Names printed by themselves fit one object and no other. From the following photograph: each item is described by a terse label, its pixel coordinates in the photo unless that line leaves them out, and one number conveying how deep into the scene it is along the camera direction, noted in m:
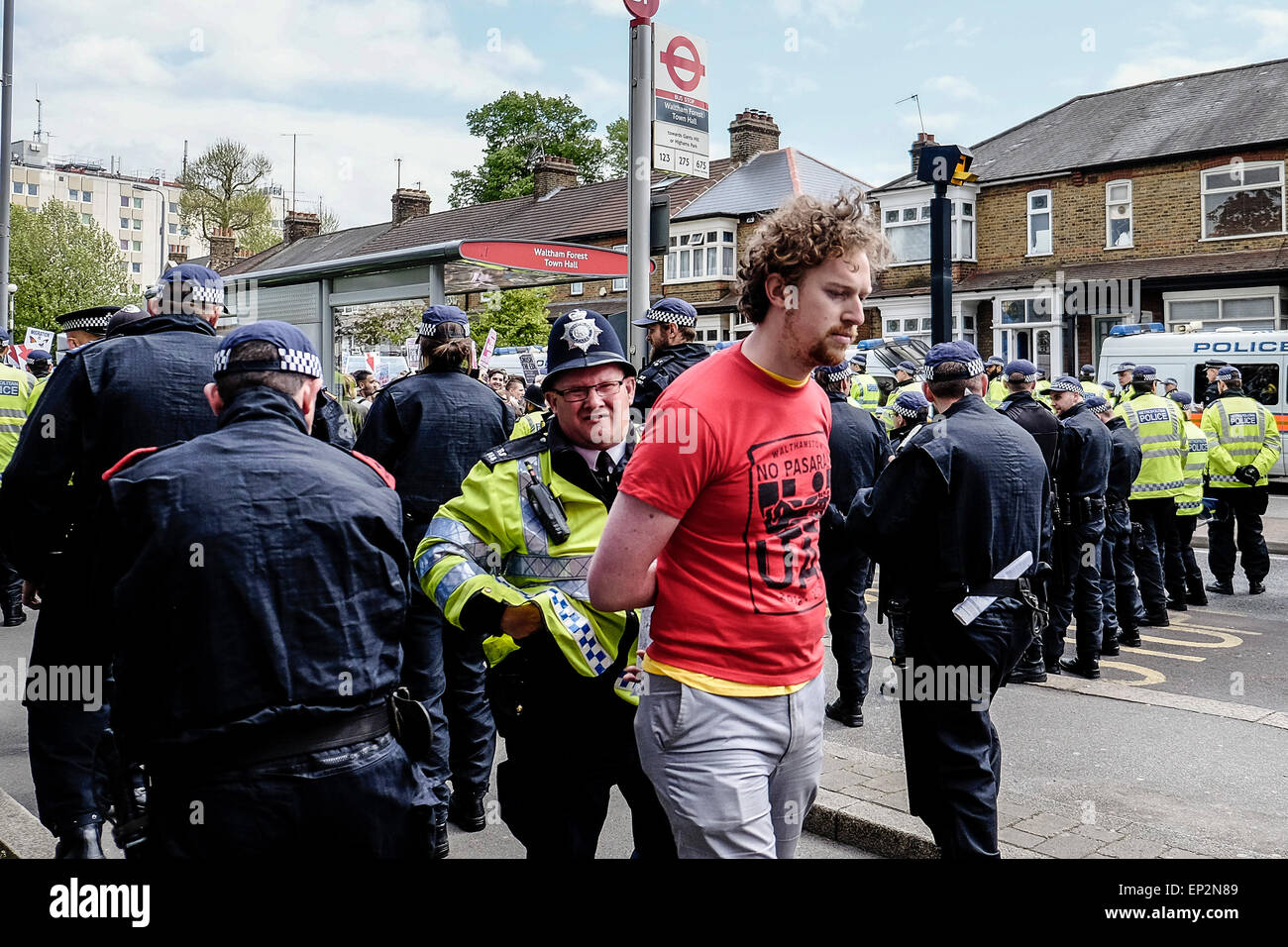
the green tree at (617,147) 57.88
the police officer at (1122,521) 9.05
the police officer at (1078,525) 8.15
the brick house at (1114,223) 26.00
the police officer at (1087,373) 17.64
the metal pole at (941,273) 8.56
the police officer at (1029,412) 8.12
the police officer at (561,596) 3.20
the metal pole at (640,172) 8.14
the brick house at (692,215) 37.12
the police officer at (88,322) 7.00
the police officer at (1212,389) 12.22
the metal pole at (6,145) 18.38
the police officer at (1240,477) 11.12
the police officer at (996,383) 14.70
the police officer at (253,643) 2.41
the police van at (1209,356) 19.50
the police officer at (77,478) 4.12
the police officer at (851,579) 6.65
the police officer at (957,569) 4.18
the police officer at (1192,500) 10.48
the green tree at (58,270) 47.28
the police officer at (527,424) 4.80
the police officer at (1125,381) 13.50
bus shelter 11.17
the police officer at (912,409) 8.13
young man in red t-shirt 2.63
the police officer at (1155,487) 9.76
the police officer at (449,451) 5.11
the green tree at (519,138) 54.78
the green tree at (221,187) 59.62
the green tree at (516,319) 32.03
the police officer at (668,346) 6.41
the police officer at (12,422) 9.20
